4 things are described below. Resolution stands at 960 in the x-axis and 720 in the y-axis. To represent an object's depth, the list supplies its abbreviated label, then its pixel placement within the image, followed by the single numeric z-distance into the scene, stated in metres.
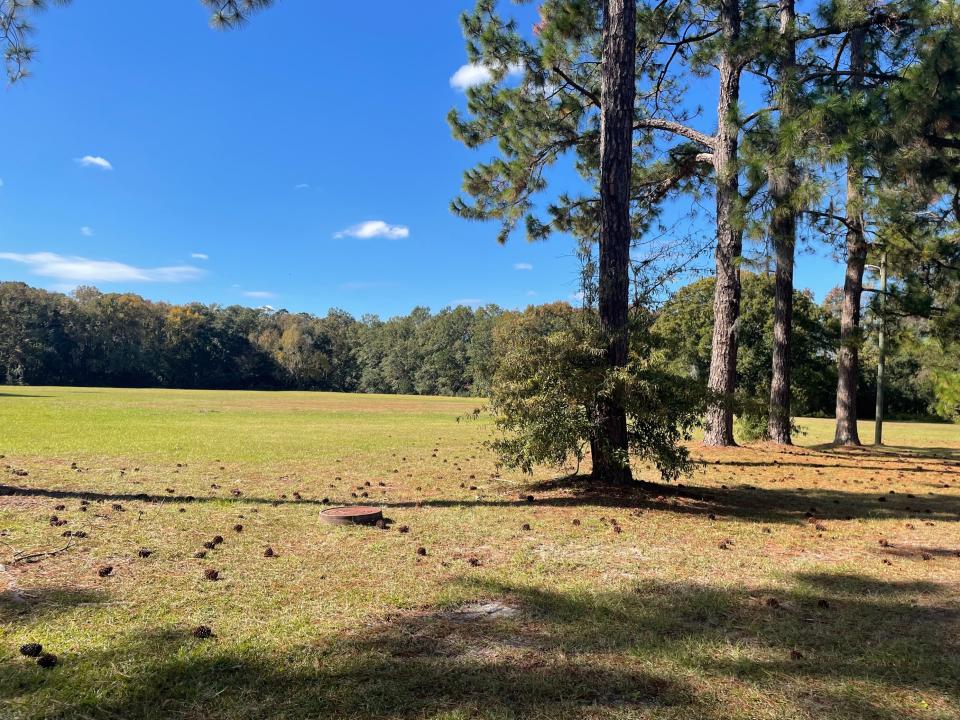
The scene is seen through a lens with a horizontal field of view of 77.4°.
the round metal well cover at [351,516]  5.55
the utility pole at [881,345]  13.59
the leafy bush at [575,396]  6.67
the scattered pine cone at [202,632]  3.09
